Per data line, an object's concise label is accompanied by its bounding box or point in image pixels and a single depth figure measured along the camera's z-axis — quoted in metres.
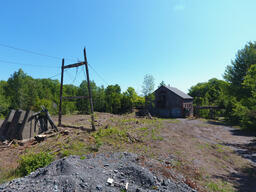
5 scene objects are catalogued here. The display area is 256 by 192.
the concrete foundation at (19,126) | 10.84
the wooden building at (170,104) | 31.38
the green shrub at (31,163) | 6.17
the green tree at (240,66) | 22.09
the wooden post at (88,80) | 13.05
